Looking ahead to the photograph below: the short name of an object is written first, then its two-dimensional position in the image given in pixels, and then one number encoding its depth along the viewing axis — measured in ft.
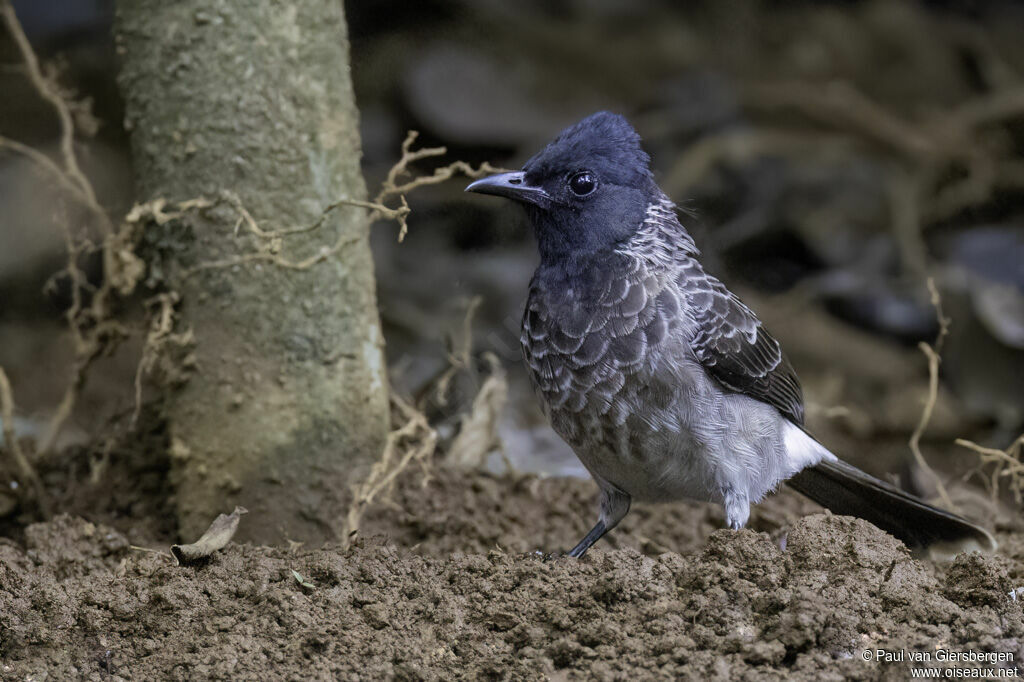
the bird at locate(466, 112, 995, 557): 22.90
